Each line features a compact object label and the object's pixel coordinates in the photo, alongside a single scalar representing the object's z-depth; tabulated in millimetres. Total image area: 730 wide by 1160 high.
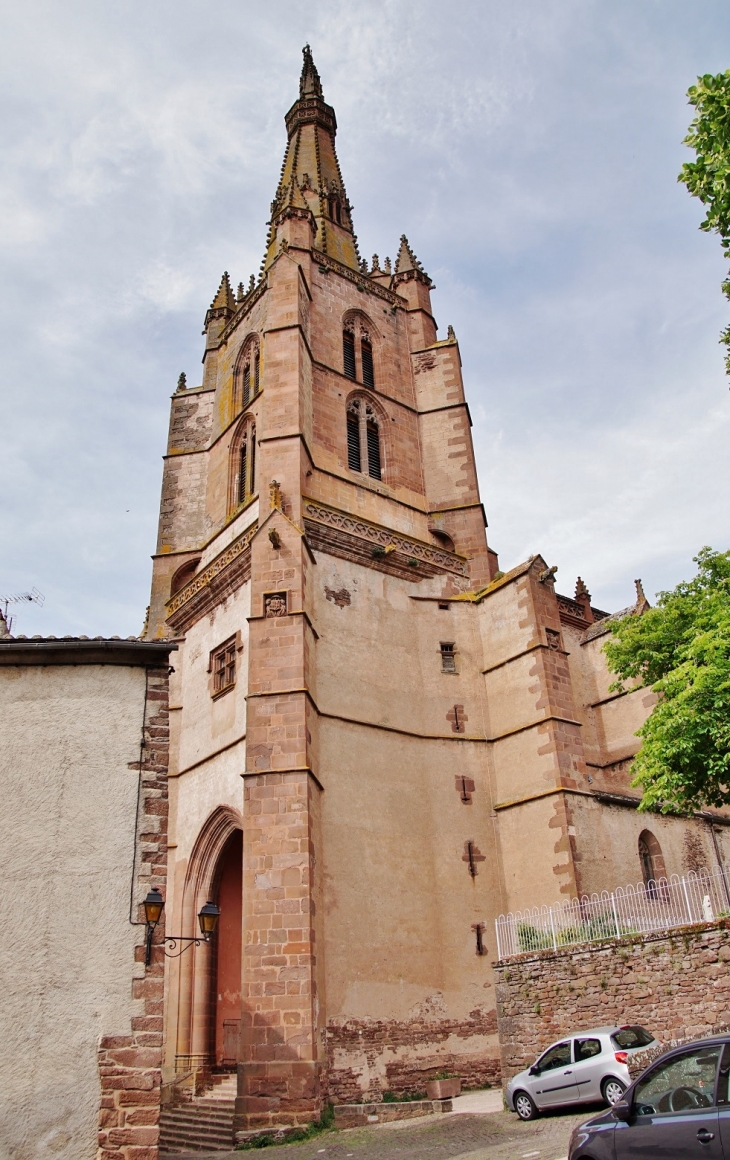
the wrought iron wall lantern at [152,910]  9148
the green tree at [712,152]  8469
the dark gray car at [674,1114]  5691
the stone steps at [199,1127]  14312
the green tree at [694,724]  13633
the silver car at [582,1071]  11062
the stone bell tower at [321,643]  15148
